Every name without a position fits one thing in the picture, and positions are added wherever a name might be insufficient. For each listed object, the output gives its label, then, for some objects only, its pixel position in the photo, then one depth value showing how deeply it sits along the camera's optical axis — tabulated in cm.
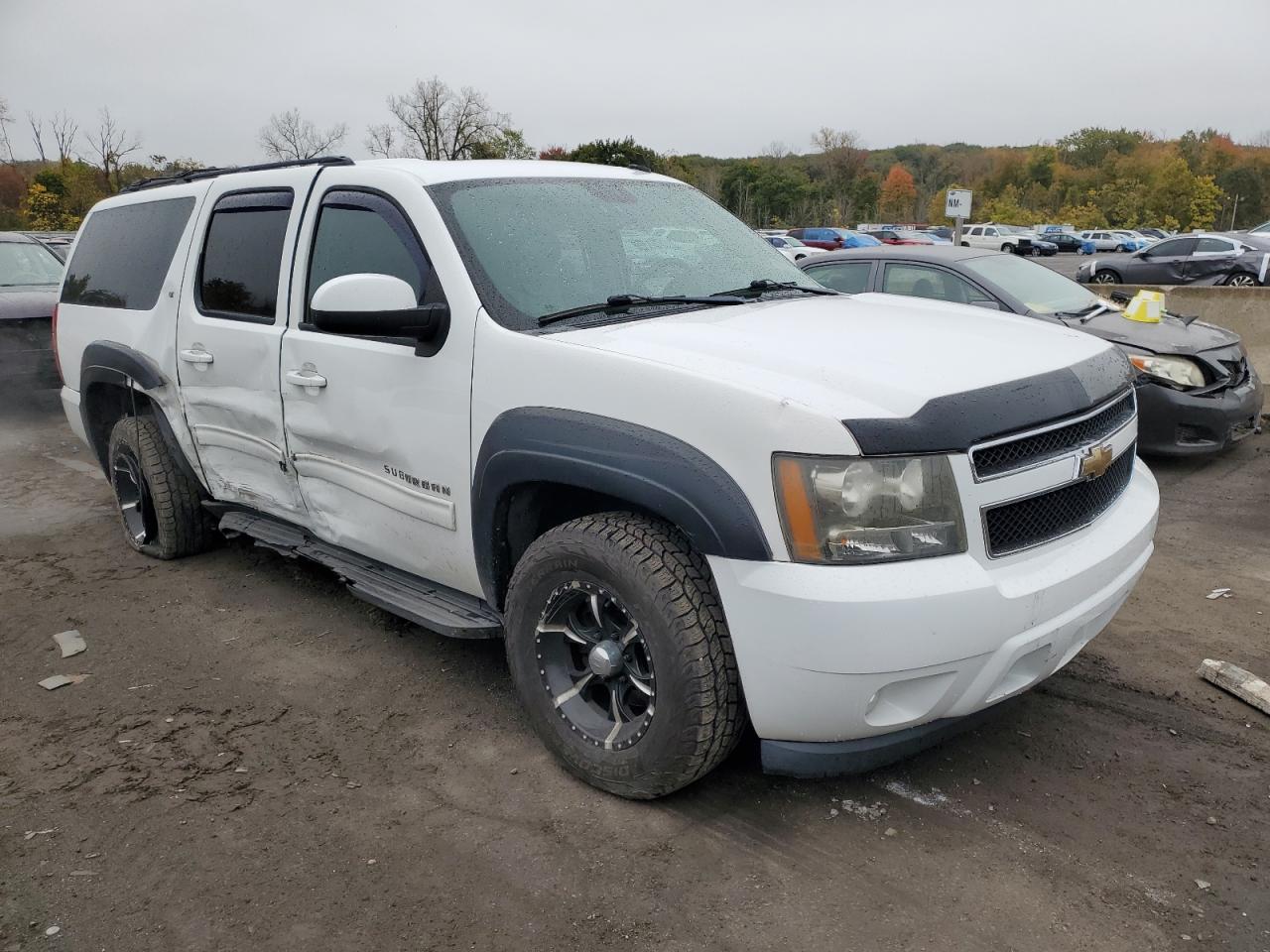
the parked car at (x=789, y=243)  3312
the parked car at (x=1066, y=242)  5409
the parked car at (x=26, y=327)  912
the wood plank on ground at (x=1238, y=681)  344
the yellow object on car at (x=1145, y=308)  724
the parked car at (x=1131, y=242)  5256
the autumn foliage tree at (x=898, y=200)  9550
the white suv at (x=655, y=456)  243
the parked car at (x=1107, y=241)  5330
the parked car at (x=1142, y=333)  670
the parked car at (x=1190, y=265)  1881
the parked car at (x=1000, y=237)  5074
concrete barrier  880
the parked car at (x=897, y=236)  4796
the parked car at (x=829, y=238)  4673
